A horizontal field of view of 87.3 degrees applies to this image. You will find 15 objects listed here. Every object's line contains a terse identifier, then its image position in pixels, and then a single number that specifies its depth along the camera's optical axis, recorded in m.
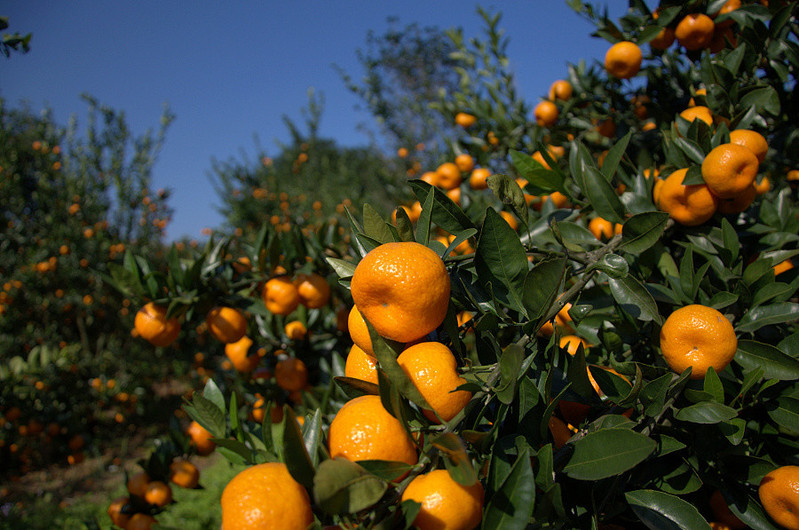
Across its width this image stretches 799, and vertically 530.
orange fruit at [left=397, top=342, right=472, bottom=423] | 0.63
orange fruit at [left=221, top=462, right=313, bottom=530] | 0.55
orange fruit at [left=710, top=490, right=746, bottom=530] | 0.89
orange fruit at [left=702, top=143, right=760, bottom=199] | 0.95
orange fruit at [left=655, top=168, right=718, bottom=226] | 1.02
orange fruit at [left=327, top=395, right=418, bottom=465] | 0.59
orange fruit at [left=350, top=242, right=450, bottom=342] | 0.64
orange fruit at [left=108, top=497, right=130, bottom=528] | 1.38
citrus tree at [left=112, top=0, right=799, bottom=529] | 0.58
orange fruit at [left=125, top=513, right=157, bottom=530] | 1.34
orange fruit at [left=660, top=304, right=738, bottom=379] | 0.76
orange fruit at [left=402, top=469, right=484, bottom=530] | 0.54
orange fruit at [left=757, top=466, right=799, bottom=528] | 0.73
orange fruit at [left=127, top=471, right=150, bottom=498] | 1.41
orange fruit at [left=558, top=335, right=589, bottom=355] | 0.92
